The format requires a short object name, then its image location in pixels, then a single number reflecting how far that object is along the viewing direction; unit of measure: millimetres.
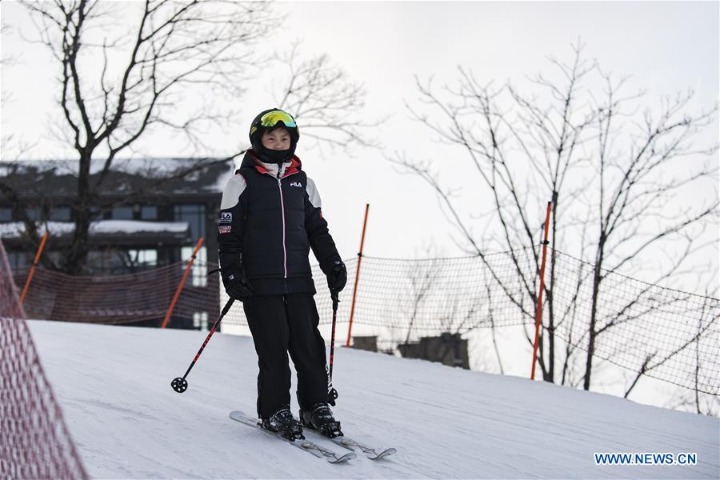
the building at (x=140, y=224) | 27891
